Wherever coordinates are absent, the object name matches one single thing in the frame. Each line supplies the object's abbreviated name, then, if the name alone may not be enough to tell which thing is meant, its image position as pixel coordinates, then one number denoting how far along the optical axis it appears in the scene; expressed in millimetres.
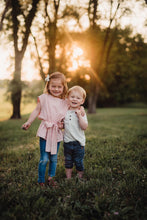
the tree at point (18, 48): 5308
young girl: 2752
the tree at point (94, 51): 8378
